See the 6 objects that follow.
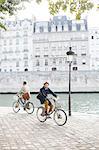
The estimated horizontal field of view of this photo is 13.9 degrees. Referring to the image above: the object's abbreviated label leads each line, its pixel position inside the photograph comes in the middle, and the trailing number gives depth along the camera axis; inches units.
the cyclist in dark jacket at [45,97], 579.5
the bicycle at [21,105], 771.4
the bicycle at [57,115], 553.9
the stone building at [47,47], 3558.1
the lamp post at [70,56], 723.4
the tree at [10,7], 516.4
